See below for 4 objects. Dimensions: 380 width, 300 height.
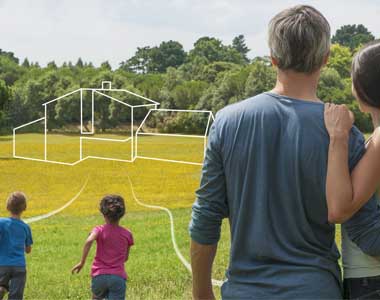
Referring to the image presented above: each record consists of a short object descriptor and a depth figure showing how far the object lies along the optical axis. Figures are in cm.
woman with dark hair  451
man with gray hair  459
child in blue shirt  888
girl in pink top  850
